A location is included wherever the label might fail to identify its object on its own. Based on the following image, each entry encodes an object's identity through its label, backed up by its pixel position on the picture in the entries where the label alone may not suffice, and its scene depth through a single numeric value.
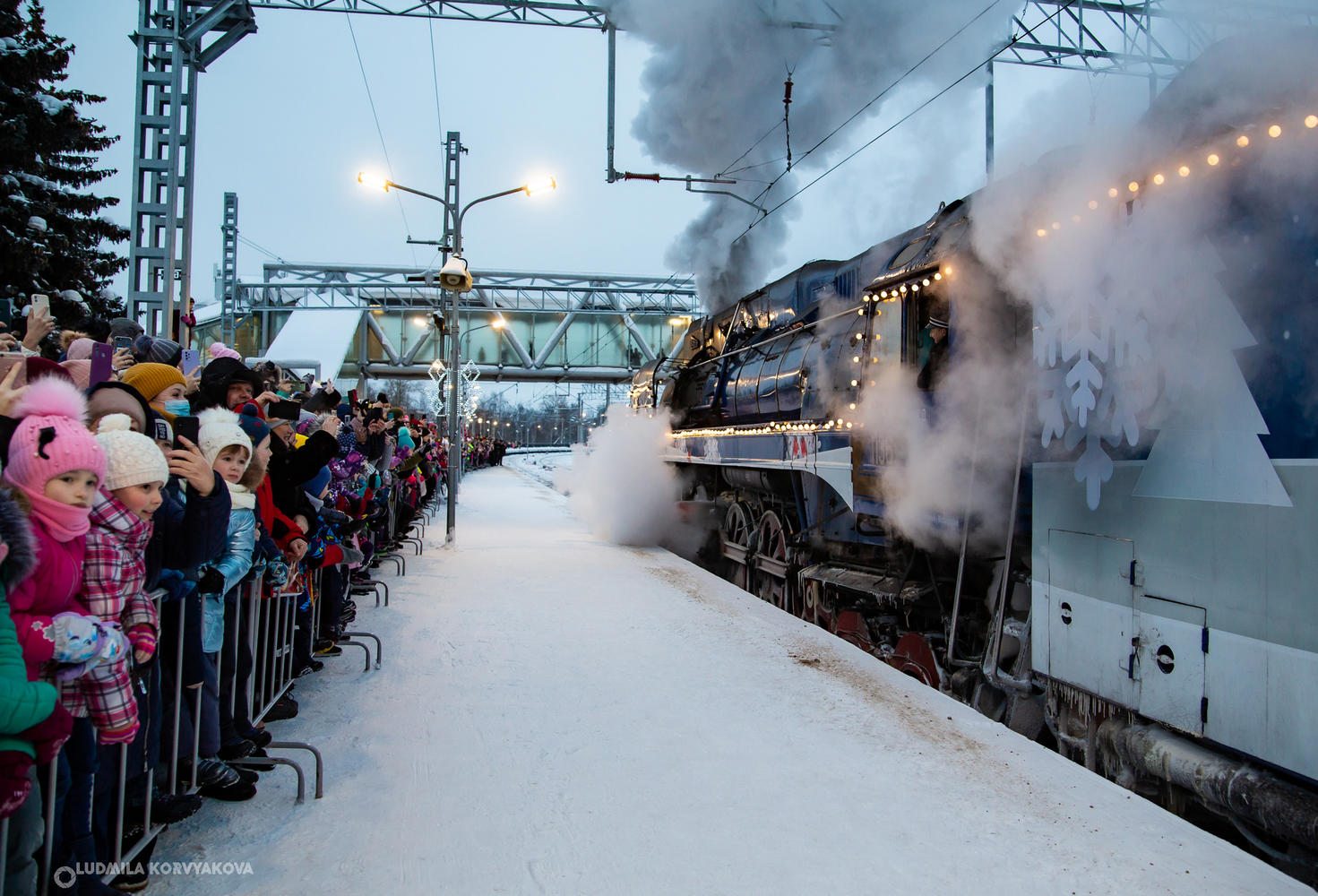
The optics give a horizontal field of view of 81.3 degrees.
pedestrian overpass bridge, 31.88
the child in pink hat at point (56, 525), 1.93
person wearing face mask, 3.21
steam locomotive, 2.79
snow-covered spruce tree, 11.50
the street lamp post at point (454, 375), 10.77
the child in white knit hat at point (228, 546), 2.94
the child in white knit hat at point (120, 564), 2.09
